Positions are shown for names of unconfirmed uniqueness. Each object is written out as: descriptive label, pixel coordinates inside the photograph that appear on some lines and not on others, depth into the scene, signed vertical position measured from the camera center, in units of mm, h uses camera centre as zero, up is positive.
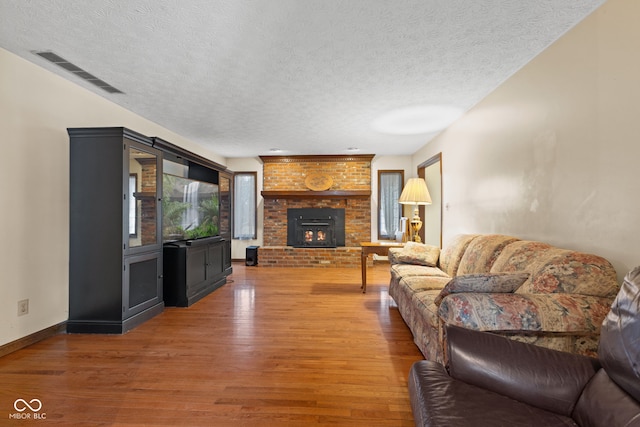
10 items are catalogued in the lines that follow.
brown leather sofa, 946 -620
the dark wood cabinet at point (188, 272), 3600 -714
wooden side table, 4062 -441
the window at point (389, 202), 6594 +314
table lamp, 4215 +300
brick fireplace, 6516 +562
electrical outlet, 2445 -762
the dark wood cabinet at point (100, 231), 2785 -145
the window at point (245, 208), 6750 +181
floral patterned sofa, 1442 -442
